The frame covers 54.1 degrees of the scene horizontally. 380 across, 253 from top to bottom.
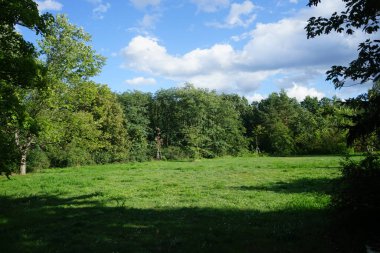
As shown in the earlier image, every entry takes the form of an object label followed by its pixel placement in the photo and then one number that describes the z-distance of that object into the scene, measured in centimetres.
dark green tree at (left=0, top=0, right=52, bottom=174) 1149
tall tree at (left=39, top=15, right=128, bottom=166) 3204
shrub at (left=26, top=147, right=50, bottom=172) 3631
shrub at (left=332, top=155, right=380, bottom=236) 816
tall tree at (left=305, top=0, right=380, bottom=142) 840
